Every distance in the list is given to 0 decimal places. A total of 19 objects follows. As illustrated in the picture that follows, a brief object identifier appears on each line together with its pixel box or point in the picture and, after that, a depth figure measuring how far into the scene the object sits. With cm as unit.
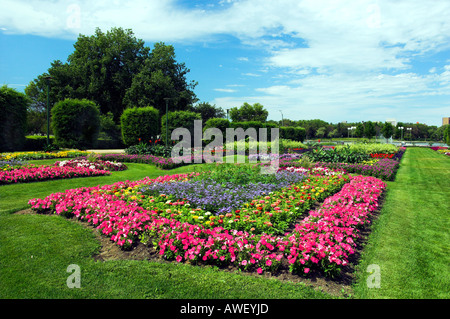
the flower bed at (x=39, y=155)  1376
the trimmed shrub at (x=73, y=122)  1994
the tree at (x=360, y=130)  5388
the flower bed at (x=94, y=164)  1127
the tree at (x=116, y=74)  2908
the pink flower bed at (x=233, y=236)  349
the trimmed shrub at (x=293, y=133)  3591
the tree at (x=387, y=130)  5084
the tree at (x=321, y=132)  8212
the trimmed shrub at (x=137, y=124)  1948
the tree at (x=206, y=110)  3847
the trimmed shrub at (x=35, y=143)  1995
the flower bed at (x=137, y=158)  1394
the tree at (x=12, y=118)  1775
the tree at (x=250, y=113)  5625
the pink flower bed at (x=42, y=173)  850
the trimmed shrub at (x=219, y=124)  2341
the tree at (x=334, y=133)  8506
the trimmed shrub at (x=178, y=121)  2171
